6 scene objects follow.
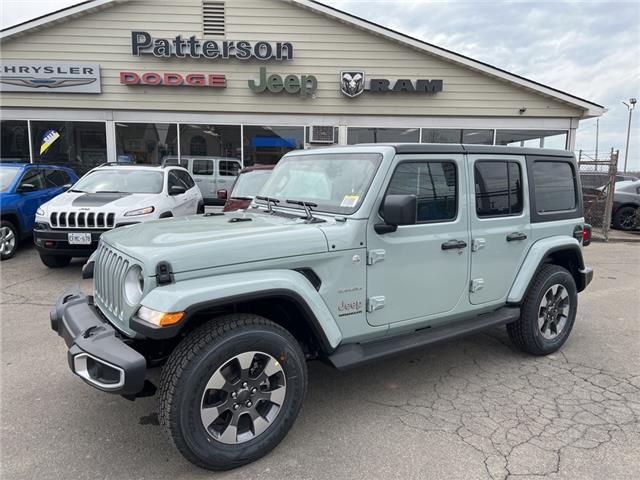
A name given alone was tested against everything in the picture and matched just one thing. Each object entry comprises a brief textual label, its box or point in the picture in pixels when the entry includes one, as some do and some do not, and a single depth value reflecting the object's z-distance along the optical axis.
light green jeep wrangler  2.39
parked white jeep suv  6.57
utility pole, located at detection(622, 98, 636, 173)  31.70
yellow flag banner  12.05
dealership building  11.84
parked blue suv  7.85
